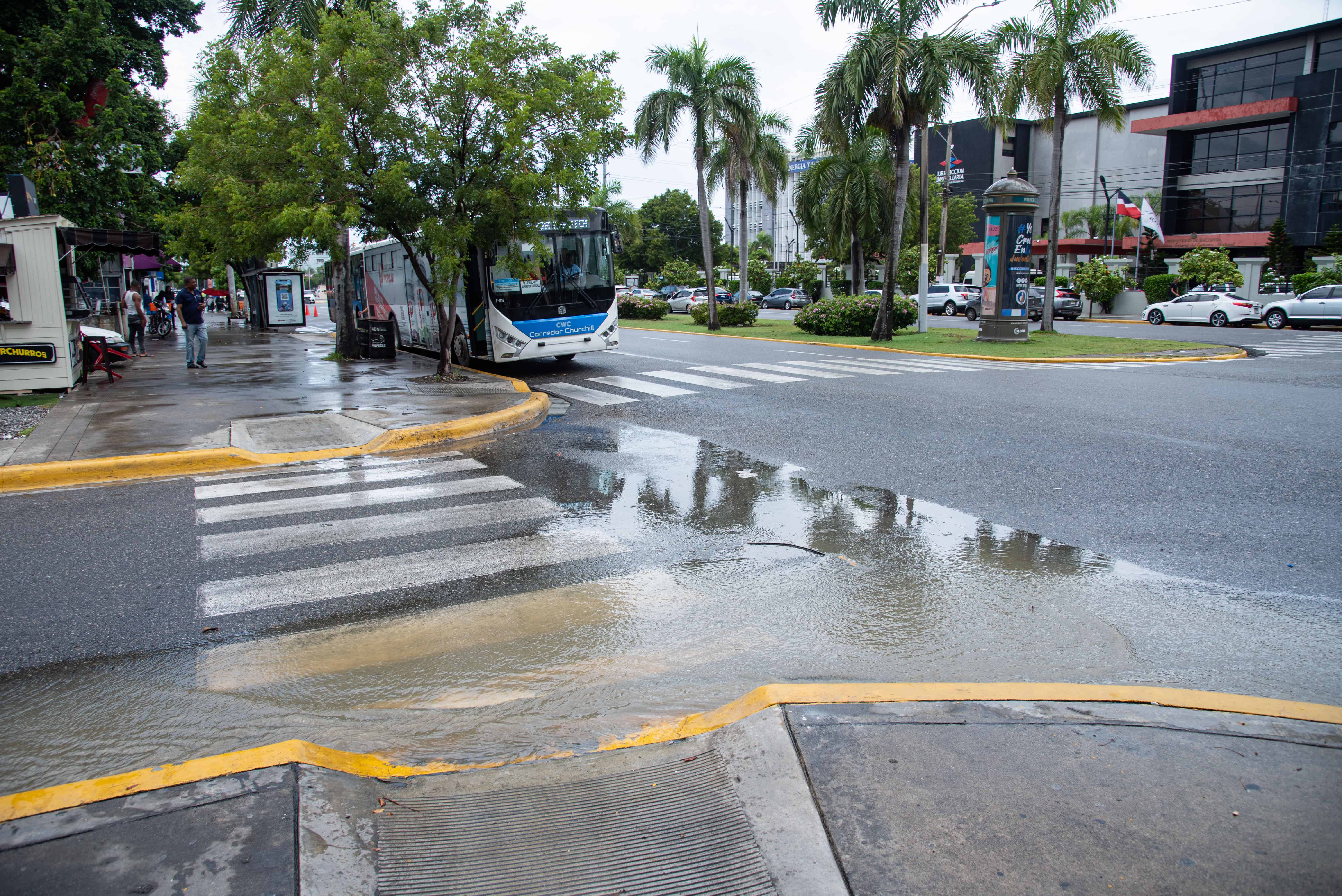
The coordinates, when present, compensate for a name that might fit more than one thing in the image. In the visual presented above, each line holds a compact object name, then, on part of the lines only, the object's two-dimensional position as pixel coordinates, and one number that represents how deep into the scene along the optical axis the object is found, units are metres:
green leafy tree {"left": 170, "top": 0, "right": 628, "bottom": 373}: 13.93
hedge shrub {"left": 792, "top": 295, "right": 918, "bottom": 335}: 28.50
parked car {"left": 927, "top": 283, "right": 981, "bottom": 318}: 45.00
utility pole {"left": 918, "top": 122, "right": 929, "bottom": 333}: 27.66
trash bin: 20.77
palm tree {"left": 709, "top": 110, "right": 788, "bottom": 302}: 31.31
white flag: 45.41
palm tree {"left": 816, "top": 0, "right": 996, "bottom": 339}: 23.89
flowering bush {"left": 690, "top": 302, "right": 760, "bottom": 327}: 34.94
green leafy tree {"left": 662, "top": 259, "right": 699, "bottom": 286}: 68.69
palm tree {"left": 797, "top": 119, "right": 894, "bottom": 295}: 37.81
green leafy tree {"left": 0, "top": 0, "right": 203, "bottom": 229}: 20.97
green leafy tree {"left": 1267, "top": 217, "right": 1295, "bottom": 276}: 44.69
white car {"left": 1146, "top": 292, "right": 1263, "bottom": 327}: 33.91
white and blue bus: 17.12
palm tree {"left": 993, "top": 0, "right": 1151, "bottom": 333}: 25.34
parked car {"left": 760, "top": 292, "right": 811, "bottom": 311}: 56.47
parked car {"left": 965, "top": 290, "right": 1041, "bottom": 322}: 38.38
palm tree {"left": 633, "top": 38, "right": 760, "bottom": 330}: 30.22
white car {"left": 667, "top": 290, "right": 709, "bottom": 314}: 52.50
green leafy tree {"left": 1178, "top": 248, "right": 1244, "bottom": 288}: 40.88
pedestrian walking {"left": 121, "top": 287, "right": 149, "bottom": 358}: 23.17
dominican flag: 47.34
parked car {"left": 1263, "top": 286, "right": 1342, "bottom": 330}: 31.23
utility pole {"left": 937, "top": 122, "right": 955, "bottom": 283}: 50.59
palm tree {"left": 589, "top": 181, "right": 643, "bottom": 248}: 52.25
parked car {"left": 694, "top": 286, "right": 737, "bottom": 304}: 53.25
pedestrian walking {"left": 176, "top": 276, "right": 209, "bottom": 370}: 17.83
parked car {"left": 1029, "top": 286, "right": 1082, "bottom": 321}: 40.62
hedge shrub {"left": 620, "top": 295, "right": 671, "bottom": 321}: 42.44
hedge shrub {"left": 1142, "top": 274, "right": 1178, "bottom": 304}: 43.09
